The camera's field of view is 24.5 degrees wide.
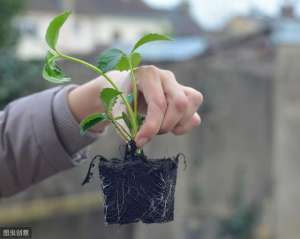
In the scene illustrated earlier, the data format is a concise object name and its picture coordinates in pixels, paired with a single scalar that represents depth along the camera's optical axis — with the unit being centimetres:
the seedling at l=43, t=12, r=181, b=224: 100
